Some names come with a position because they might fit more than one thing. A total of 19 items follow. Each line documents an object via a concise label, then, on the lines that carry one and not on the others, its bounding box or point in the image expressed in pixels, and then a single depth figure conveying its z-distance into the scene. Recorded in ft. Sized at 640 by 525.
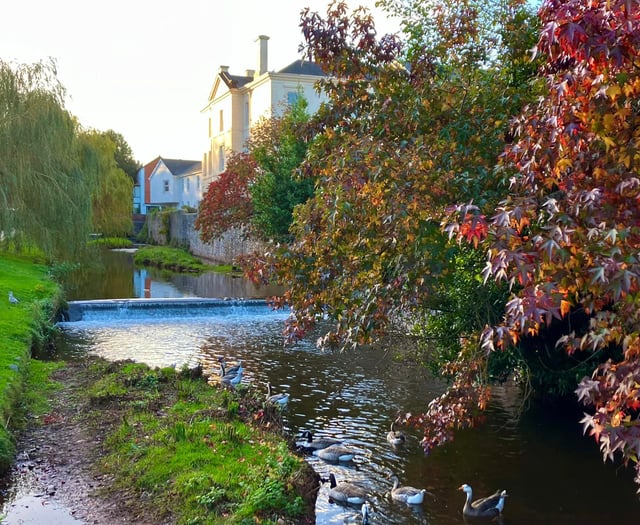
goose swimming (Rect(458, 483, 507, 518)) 28.86
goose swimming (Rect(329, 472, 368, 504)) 29.71
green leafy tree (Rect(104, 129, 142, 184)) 286.66
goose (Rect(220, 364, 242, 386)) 46.01
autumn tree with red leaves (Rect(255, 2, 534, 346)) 26.84
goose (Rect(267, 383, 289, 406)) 41.93
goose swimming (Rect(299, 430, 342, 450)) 36.01
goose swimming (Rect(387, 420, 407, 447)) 36.99
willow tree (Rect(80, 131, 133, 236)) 142.10
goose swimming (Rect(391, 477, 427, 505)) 29.86
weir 78.95
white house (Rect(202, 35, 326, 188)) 154.71
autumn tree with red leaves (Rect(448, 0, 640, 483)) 14.52
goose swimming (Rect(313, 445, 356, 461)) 34.55
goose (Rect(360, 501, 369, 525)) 28.09
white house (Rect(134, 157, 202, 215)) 238.74
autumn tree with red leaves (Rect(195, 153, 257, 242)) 124.88
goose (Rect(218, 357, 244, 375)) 47.65
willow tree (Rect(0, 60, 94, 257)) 79.05
